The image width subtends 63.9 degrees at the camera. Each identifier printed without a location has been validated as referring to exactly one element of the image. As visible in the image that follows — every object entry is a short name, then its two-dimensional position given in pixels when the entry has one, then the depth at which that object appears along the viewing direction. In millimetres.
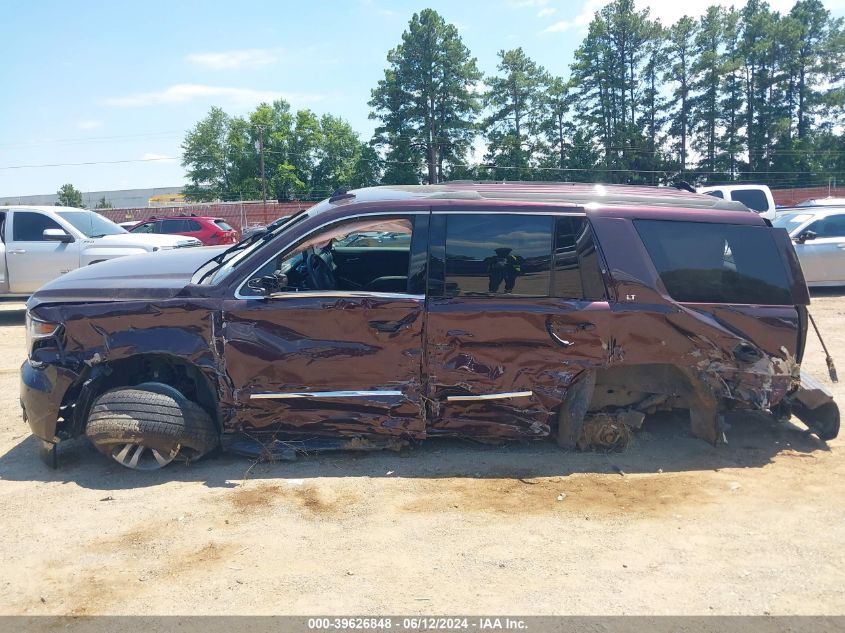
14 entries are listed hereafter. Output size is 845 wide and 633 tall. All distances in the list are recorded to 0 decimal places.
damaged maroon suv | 4430
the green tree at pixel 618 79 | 56656
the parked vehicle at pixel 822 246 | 11961
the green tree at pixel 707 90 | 58031
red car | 22047
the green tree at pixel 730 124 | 58094
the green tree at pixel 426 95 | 56219
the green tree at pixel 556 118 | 57531
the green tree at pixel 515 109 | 56719
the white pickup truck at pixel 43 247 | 10789
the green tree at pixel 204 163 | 72875
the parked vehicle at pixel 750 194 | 15156
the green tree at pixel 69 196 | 71688
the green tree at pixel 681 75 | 58250
